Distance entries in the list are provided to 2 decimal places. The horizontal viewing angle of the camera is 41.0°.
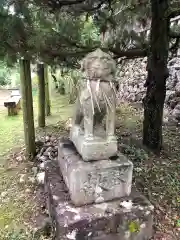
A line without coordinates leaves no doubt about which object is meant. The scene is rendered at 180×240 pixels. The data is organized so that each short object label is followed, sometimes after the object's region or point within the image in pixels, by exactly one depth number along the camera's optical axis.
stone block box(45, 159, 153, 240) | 1.93
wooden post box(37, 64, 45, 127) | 4.71
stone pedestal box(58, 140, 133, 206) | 2.05
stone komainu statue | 1.99
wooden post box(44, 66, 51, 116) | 5.86
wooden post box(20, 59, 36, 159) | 3.55
